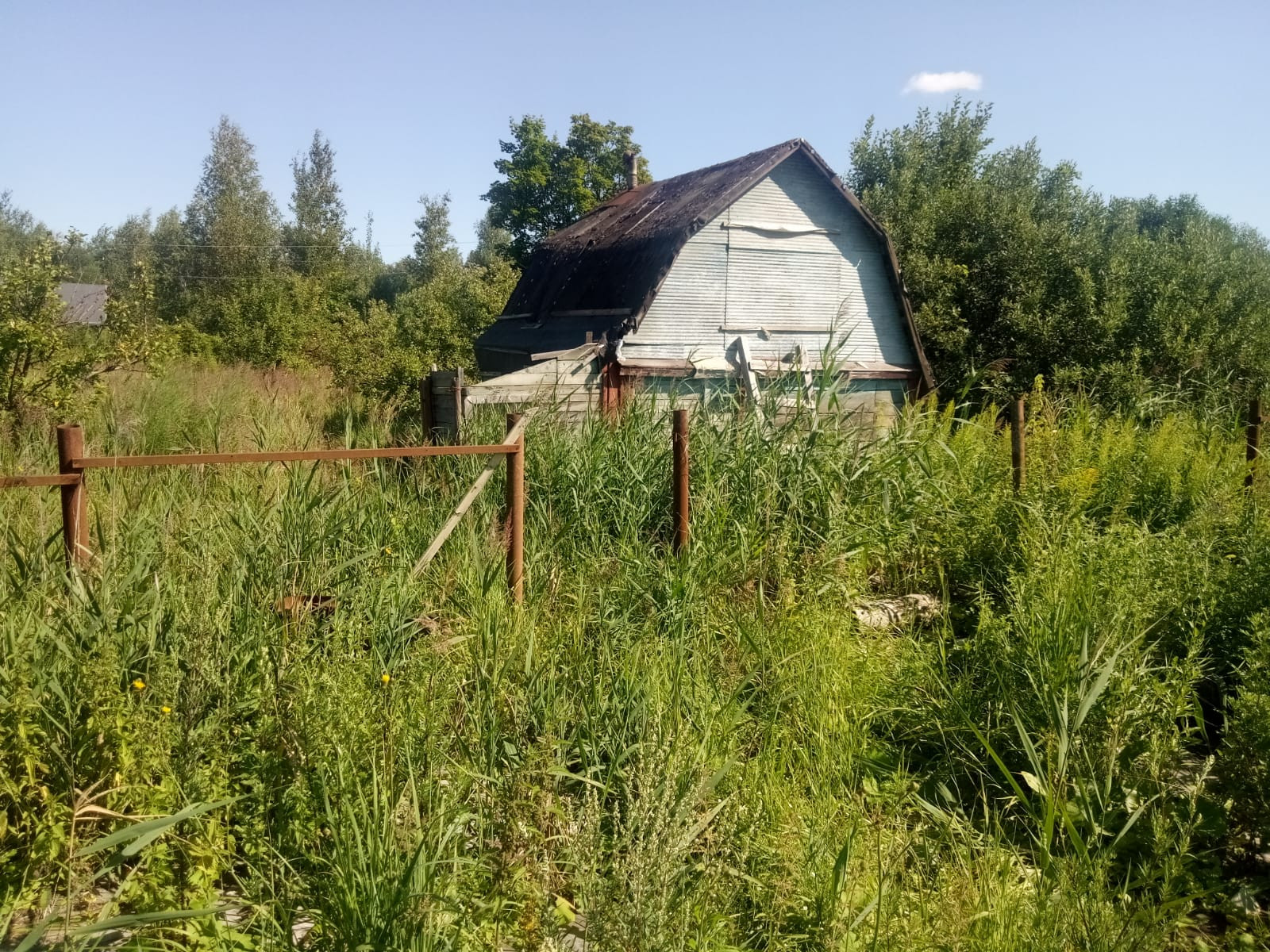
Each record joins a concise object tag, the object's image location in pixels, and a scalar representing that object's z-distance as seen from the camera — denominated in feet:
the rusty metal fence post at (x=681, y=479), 18.76
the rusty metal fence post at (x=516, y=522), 16.67
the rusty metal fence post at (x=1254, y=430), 26.63
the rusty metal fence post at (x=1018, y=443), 23.80
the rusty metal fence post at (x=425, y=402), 30.22
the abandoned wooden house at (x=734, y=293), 40.96
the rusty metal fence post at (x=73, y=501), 12.88
